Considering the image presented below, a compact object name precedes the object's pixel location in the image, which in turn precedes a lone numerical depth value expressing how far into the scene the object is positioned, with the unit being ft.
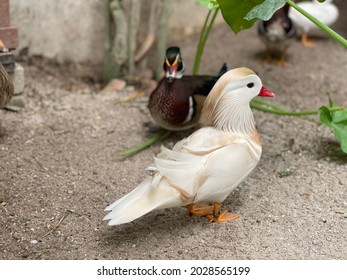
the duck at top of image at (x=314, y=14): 13.80
